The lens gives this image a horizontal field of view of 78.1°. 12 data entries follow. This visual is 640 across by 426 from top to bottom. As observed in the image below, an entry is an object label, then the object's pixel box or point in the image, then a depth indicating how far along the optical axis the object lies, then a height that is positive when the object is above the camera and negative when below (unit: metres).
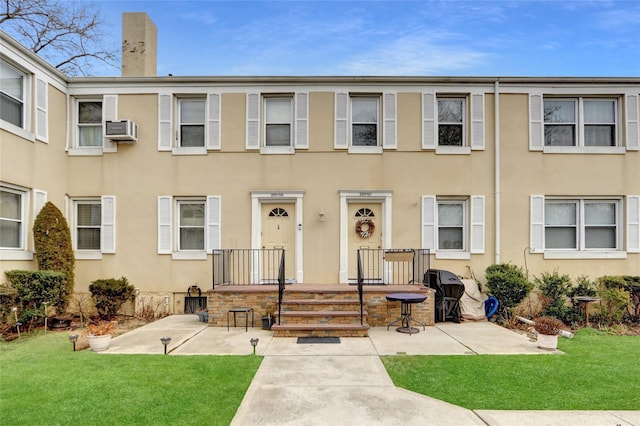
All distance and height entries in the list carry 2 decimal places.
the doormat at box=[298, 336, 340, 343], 7.06 -2.20
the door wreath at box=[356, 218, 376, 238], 9.85 -0.23
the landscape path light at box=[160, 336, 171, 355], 5.96 -1.86
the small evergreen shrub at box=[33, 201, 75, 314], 8.80 -0.63
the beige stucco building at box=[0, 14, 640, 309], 9.84 +1.02
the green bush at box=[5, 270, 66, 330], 7.82 -1.50
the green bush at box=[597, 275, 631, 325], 8.56 -1.87
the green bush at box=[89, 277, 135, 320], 9.16 -1.80
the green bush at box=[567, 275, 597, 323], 8.93 -1.75
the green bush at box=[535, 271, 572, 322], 9.02 -1.77
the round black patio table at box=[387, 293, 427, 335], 7.64 -1.82
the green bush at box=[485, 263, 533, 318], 8.98 -1.58
